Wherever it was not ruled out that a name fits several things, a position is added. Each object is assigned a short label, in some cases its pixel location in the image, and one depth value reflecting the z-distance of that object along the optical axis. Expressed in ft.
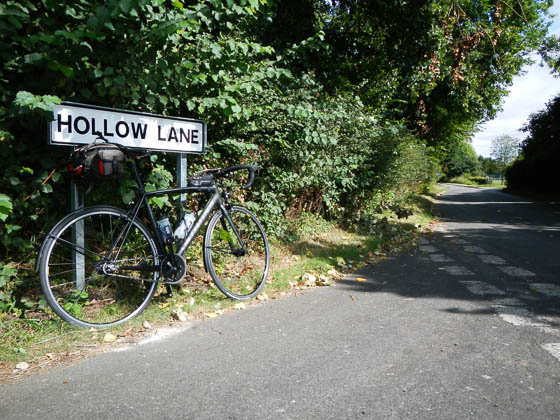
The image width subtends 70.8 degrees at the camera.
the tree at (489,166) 335.12
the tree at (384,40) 30.66
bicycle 10.91
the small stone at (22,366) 8.65
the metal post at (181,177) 13.73
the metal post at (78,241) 11.14
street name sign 10.86
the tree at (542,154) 86.42
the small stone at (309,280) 16.07
